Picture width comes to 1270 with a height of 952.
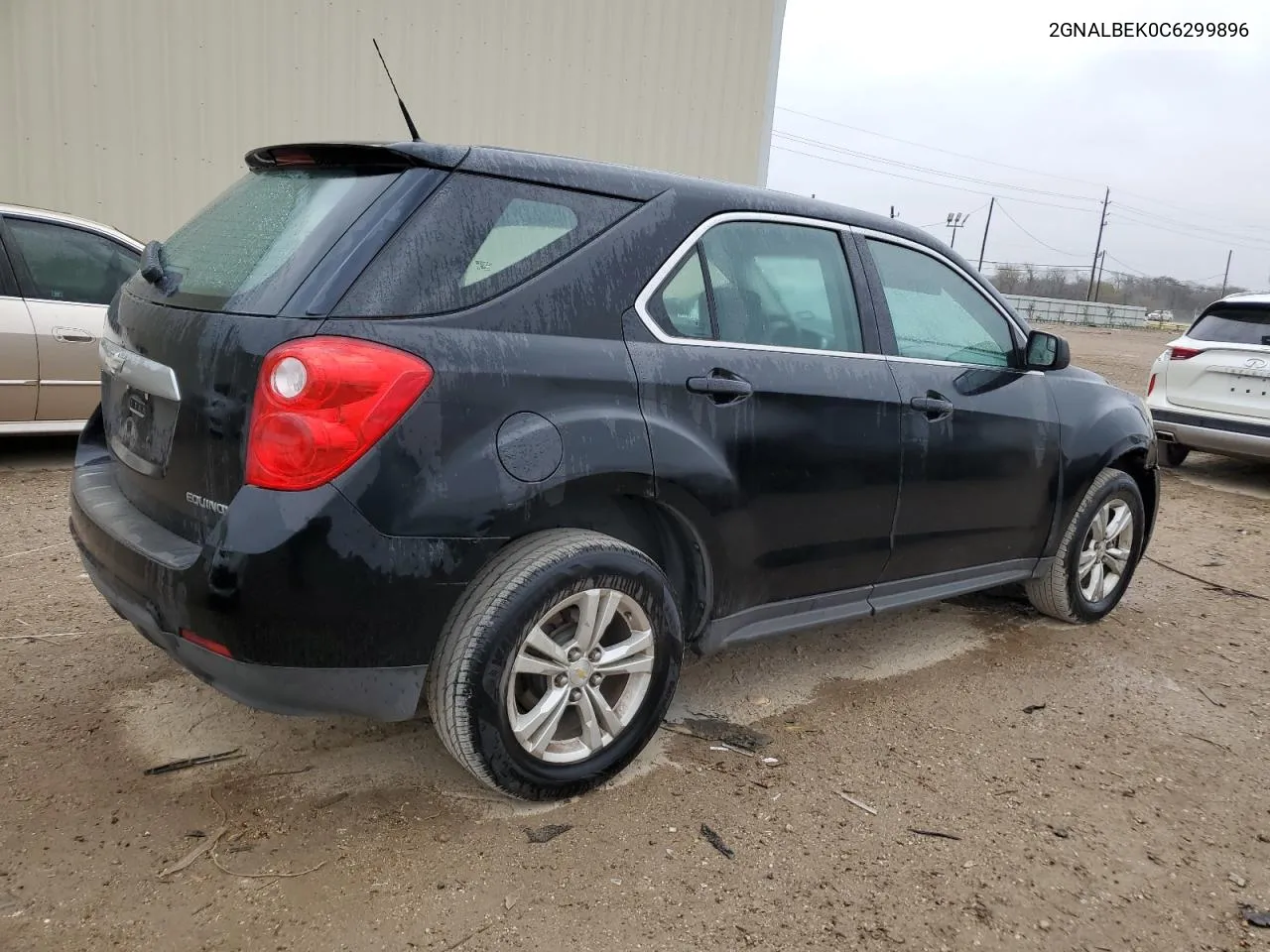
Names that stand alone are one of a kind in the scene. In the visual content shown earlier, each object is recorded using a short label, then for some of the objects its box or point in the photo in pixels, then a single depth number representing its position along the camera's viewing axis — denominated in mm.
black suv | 2209
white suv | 7535
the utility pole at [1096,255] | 80994
